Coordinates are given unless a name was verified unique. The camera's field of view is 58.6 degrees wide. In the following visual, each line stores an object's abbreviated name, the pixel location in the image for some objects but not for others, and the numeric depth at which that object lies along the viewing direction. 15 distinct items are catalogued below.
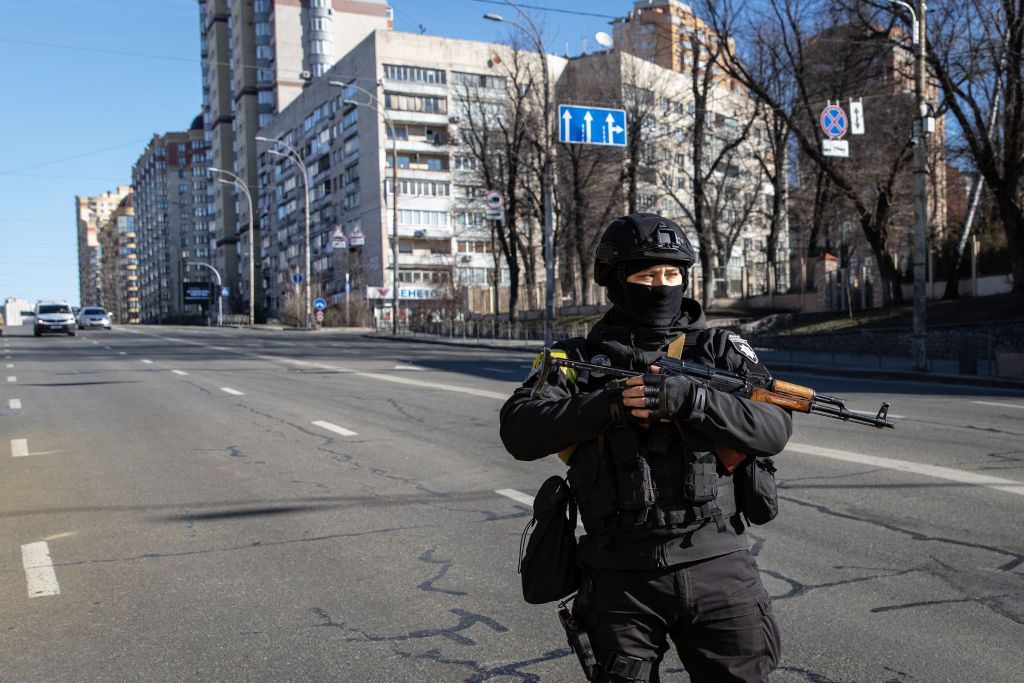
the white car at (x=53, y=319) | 46.91
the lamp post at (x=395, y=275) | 46.31
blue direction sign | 23.41
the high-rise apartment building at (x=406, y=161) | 80.06
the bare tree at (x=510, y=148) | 44.44
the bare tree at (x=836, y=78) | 28.08
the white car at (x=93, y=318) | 59.94
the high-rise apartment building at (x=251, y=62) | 111.06
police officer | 2.52
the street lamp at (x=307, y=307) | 62.70
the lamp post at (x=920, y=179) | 19.94
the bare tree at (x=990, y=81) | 23.67
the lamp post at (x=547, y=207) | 30.28
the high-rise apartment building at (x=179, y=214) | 166.75
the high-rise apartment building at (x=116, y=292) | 191.49
